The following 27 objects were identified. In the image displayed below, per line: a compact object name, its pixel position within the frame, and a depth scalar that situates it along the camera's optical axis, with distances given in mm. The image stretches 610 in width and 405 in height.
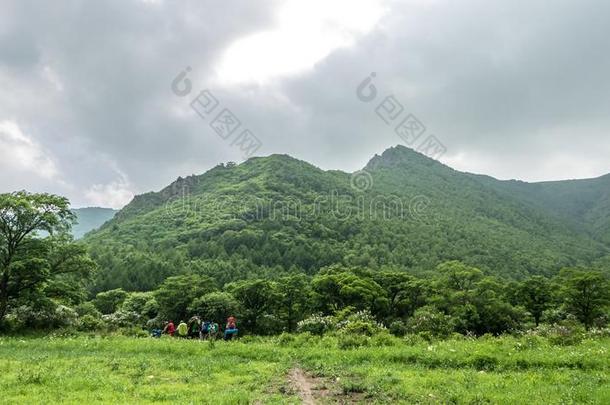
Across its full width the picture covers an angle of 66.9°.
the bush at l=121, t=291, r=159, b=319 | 72562
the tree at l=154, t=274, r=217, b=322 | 71062
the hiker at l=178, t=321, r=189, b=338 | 34062
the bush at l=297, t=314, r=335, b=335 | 29922
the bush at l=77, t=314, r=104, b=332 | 34594
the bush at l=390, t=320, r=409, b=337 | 45247
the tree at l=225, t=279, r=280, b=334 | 72562
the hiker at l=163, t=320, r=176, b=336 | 35125
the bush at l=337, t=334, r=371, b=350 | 21853
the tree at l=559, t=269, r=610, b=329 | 59938
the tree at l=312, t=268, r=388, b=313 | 68938
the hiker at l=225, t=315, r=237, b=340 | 29027
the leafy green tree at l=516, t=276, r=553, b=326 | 71375
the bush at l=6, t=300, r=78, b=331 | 33844
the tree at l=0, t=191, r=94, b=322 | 34531
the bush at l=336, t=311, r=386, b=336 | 26025
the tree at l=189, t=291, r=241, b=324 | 66812
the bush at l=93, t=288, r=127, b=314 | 87500
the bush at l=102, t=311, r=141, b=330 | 43562
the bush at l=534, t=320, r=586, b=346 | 20234
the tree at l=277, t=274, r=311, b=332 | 73812
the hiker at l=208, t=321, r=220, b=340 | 32228
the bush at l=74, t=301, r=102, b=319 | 53788
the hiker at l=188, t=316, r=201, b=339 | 34181
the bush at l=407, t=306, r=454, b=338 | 33900
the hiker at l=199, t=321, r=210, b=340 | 34431
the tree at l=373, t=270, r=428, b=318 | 75438
